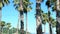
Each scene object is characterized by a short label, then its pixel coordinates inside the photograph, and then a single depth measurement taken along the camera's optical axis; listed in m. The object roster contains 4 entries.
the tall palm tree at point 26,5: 14.98
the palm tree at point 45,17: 21.26
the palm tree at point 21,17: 8.21
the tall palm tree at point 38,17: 4.55
